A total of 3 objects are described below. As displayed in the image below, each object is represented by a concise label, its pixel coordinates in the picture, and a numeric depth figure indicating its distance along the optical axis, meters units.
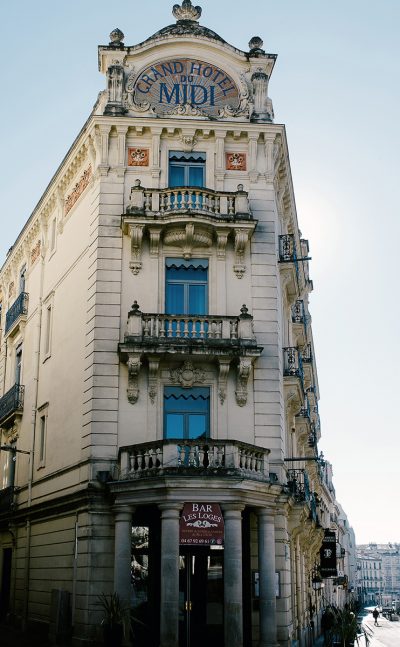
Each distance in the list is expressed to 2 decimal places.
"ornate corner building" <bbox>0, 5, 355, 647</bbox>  22.89
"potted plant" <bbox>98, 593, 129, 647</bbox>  21.48
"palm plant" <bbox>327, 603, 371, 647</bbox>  25.69
